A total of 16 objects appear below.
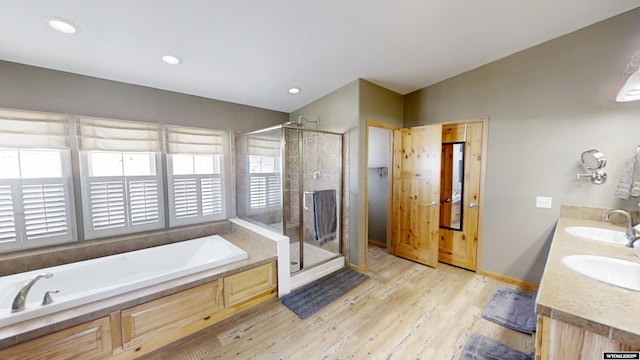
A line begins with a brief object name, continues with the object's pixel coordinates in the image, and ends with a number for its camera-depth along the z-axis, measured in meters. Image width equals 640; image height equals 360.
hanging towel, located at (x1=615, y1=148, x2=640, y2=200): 2.08
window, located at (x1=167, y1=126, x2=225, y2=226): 2.98
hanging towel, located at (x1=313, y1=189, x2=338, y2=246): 3.03
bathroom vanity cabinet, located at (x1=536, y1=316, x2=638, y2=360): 0.89
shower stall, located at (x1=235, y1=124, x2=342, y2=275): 2.93
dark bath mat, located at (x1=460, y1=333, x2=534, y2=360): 1.75
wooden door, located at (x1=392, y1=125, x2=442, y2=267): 3.27
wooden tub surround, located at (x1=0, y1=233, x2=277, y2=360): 1.47
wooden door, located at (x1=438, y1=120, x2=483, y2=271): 3.09
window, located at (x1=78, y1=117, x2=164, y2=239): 2.46
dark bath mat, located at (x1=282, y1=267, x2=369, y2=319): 2.38
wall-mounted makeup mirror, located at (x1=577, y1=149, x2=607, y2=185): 2.26
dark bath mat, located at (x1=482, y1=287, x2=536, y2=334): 2.09
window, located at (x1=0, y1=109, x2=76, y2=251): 2.08
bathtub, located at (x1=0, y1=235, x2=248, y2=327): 1.63
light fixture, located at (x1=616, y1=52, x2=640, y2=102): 1.65
